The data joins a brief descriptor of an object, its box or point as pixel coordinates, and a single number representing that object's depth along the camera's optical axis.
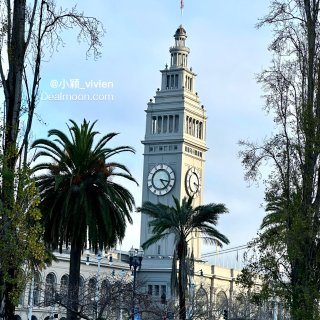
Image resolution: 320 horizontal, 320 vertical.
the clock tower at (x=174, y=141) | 144.38
